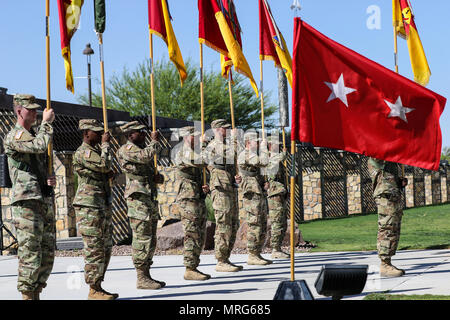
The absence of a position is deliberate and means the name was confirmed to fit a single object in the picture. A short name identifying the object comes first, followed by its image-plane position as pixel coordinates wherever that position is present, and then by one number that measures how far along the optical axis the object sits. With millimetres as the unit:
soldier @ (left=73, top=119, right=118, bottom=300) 14380
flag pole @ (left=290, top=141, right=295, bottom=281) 10396
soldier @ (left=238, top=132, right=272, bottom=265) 21036
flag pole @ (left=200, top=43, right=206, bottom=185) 18190
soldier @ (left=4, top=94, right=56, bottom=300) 12603
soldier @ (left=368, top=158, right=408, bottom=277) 17256
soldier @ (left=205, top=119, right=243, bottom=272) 19199
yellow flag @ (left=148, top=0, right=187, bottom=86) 18612
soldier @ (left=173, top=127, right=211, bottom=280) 17678
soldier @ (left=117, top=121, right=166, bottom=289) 15901
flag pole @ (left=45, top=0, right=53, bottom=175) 13620
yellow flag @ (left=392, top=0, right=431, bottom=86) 18581
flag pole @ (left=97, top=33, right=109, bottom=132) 15014
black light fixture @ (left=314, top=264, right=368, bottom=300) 9328
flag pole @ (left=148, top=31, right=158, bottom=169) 16821
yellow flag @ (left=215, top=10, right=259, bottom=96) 20163
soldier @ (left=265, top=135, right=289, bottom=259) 22888
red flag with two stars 11753
